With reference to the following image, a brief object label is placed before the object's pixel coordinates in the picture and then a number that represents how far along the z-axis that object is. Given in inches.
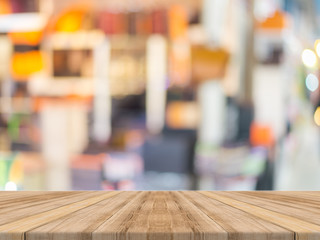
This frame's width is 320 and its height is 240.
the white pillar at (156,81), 161.5
